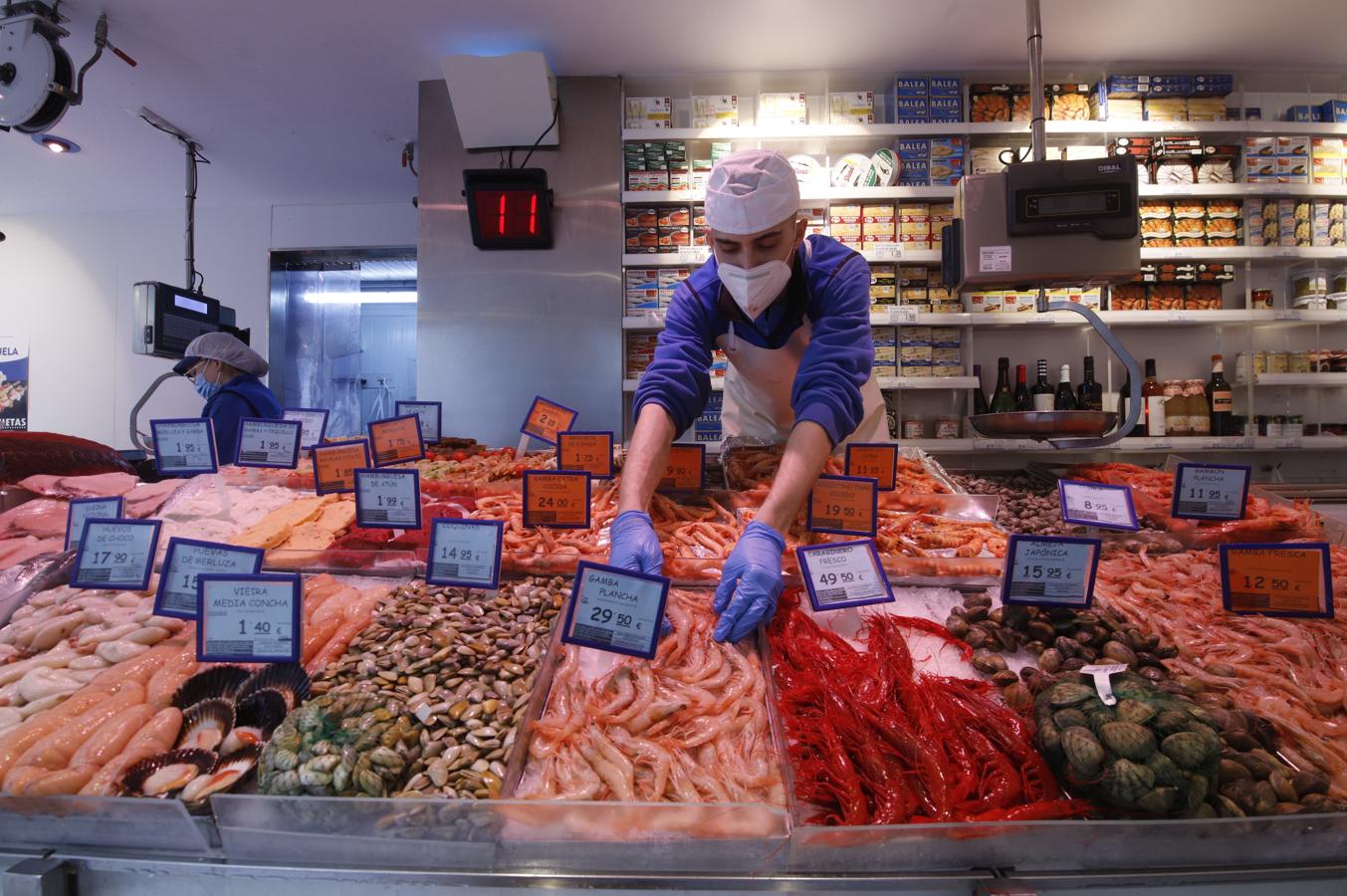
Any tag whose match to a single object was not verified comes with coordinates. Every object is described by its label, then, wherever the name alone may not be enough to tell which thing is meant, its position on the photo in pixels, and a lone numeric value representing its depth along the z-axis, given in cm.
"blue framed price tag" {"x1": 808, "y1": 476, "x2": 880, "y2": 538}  165
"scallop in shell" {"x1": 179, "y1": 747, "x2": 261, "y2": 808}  97
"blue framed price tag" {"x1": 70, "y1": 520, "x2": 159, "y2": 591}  151
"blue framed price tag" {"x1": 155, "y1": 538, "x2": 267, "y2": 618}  136
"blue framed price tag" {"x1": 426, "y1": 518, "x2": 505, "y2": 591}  147
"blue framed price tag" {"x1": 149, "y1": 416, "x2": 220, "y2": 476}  192
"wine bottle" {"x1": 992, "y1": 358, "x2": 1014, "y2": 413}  439
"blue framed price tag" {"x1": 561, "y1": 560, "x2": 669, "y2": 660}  119
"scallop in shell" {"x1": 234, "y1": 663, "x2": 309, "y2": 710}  121
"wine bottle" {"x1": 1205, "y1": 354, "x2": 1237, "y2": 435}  415
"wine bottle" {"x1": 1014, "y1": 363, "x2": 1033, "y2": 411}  436
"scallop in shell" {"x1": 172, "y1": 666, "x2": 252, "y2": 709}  123
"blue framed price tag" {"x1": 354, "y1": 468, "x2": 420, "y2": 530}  170
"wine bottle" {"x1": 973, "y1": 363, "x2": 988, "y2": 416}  450
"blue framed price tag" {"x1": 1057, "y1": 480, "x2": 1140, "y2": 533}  170
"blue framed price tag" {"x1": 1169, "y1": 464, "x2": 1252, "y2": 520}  173
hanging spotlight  470
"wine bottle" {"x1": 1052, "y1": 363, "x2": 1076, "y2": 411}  432
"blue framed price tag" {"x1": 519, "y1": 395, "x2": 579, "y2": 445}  248
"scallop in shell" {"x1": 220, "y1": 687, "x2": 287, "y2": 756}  108
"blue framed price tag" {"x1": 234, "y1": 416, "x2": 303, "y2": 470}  207
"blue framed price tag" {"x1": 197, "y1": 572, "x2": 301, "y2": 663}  121
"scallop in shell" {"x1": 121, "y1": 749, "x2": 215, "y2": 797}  100
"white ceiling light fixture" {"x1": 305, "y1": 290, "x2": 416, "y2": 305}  889
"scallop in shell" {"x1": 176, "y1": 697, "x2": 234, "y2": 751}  112
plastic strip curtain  703
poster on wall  671
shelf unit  409
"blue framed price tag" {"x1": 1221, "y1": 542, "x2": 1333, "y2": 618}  139
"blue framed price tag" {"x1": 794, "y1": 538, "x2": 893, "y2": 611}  136
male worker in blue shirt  152
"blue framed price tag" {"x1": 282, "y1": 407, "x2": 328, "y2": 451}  275
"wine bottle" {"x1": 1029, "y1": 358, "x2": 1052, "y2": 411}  404
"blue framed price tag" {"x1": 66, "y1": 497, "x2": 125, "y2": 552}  172
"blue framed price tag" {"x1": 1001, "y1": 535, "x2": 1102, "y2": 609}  138
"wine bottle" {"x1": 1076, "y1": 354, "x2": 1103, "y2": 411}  432
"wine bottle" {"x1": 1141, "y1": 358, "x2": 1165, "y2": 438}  416
